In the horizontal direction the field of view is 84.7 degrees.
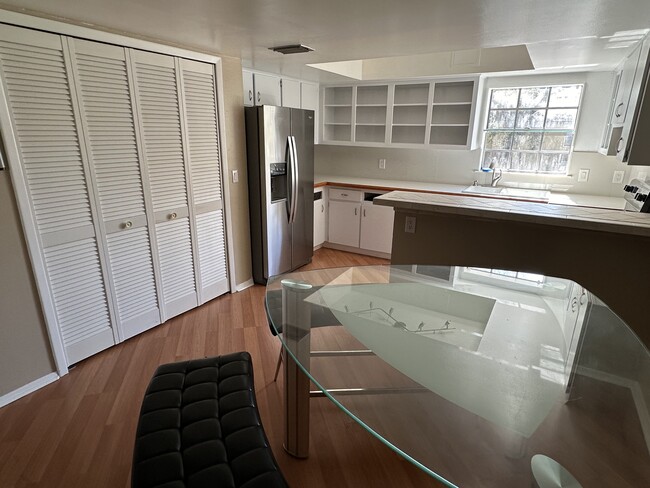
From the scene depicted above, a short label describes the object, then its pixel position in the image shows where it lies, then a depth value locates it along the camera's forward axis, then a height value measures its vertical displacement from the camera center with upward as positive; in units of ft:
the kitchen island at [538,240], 5.79 -1.64
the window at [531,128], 12.32 +0.72
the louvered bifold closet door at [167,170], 8.16 -0.62
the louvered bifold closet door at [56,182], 6.26 -0.73
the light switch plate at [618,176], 11.59 -0.83
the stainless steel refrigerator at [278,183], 10.89 -1.19
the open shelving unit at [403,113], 13.52 +1.34
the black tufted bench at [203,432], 3.60 -3.22
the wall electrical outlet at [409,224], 7.48 -1.58
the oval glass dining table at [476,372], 3.07 -2.49
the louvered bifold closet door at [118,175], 7.20 -0.66
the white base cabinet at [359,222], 14.20 -3.01
